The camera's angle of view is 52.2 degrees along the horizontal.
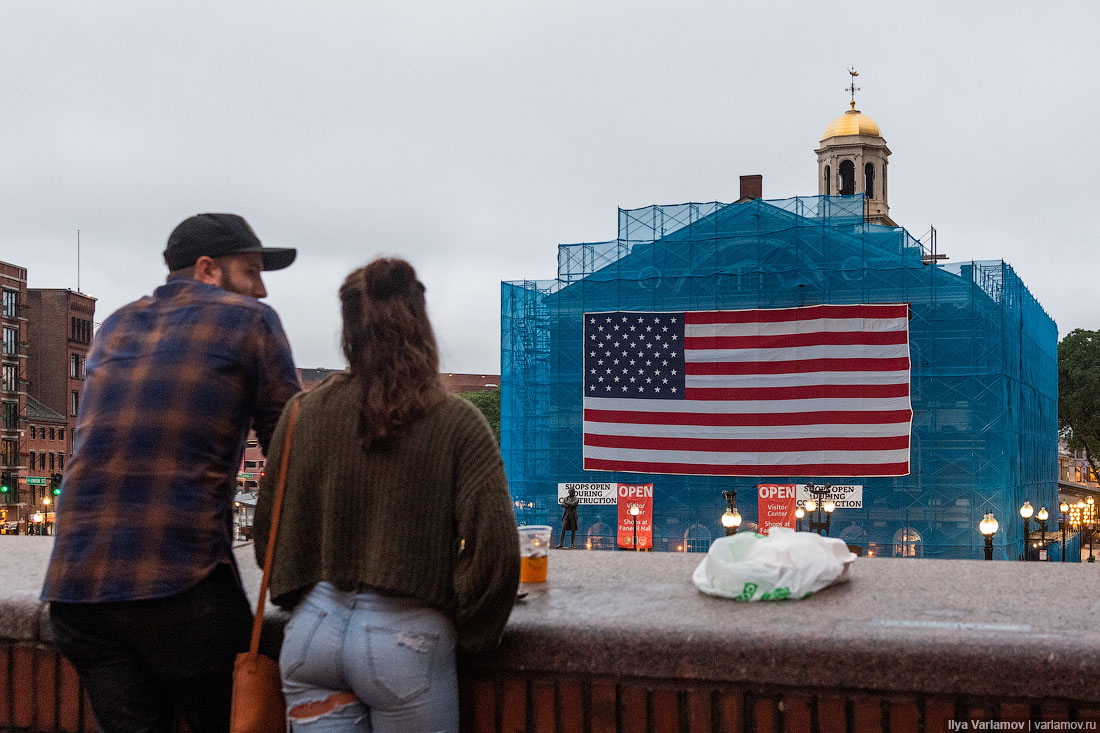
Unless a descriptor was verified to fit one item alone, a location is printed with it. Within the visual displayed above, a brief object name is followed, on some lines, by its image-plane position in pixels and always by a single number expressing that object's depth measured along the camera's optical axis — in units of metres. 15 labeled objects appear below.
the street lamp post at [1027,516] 35.52
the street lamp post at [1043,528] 40.94
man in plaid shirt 2.58
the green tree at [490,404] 86.81
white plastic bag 3.02
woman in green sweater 2.45
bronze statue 32.44
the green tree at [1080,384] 64.81
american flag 35.38
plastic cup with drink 3.31
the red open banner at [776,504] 34.53
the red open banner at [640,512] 36.34
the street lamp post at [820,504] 33.53
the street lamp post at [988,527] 27.80
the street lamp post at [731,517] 30.74
